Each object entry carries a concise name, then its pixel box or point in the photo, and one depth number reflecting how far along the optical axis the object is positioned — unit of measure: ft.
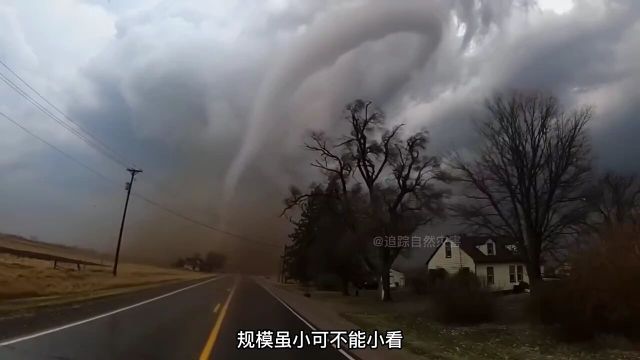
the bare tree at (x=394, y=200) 132.26
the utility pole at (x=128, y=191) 198.29
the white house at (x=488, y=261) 194.90
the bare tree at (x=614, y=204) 53.59
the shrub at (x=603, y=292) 47.83
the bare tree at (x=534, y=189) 102.32
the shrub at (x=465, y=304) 76.59
